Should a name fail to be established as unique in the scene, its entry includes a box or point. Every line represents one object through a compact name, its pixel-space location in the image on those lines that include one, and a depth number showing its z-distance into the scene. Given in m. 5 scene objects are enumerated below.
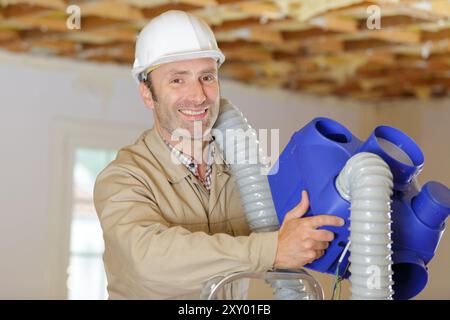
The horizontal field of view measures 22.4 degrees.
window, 7.94
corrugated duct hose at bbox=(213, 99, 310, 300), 2.77
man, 2.48
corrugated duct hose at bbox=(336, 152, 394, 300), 2.31
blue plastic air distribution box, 2.44
